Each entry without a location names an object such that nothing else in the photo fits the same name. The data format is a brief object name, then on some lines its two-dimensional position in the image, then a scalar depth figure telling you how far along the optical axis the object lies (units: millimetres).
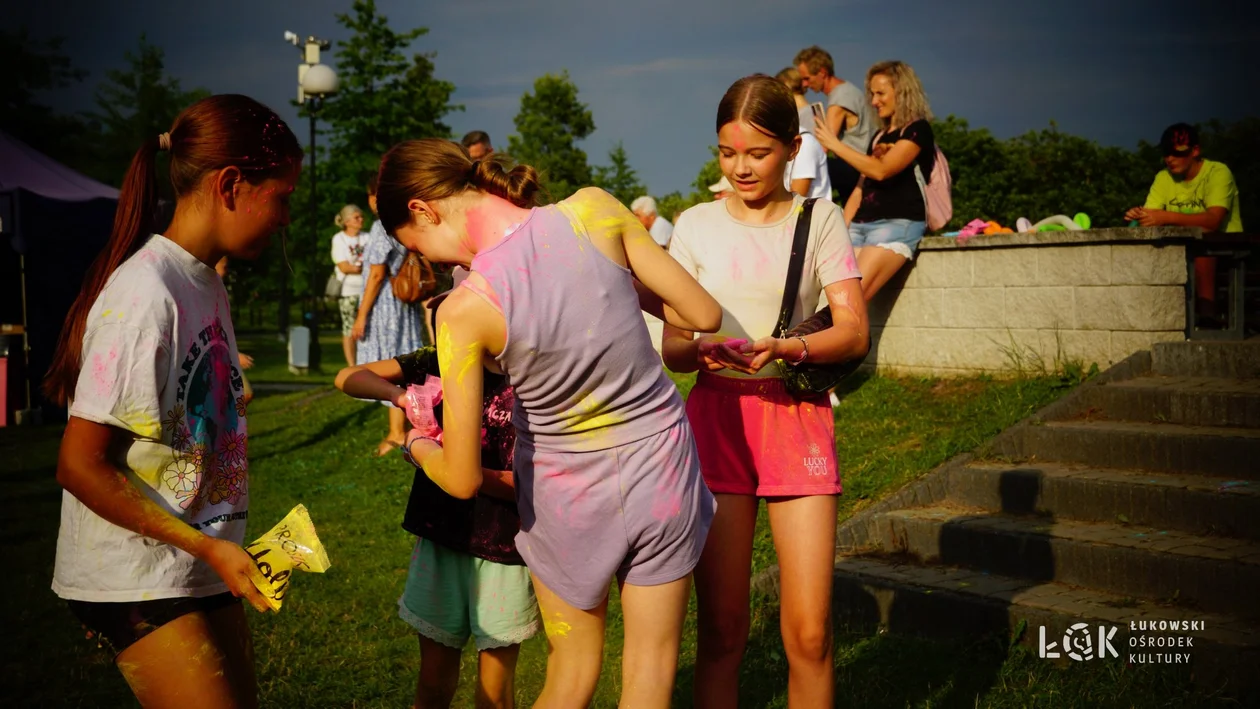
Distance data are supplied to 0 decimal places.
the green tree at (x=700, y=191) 41991
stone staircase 4652
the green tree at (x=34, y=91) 31484
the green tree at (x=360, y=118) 41469
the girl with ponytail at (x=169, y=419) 2238
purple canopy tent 13180
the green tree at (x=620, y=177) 60281
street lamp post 19578
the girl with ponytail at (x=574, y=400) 2326
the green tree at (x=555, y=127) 56219
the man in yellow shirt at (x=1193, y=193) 8016
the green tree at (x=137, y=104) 45094
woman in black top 7695
